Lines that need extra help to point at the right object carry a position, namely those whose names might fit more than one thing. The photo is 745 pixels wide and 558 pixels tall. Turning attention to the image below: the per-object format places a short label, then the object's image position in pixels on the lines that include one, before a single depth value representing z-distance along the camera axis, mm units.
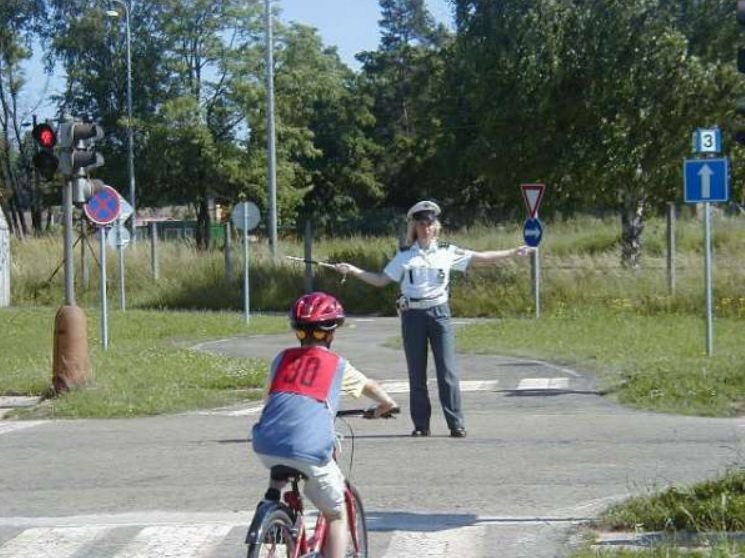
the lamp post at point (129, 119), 53375
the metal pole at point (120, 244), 33125
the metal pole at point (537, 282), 29788
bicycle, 5652
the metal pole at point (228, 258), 39094
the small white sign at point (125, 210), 26219
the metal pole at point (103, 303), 20984
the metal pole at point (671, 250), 31172
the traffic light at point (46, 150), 16484
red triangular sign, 27172
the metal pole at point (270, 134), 42219
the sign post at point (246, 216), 28797
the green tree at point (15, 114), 62844
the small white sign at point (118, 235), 33216
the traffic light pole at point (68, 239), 16766
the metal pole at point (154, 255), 42125
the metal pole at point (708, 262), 17375
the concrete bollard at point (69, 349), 16219
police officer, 11641
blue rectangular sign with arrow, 17562
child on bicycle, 5883
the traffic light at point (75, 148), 16672
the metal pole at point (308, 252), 35375
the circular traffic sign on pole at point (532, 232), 26891
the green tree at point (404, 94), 70938
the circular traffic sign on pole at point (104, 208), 22094
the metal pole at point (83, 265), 38094
